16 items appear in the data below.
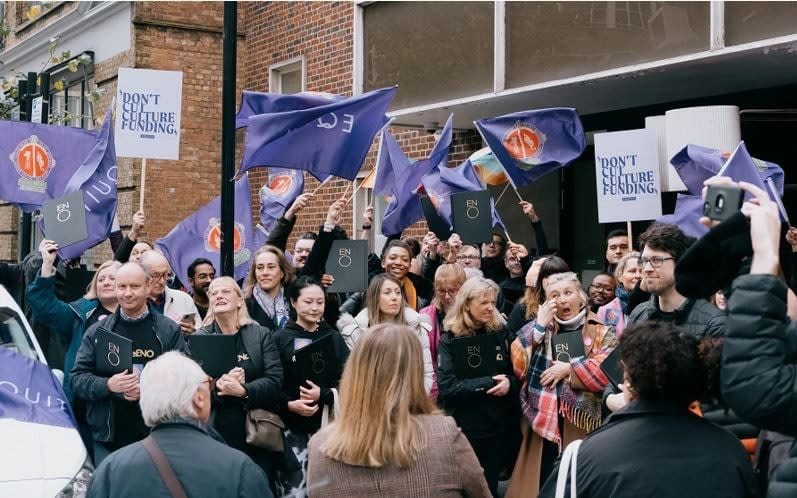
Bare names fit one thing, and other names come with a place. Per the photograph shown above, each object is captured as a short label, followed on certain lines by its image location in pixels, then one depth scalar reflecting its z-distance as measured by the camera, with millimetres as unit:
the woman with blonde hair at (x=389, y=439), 3721
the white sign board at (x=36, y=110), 16047
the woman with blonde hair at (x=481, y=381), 7121
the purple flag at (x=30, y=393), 5703
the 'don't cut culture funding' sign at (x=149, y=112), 10164
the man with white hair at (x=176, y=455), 3906
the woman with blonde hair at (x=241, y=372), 6676
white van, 5168
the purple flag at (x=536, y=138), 9781
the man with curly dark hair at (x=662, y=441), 3320
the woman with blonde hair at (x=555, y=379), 6605
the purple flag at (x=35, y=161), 11000
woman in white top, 7375
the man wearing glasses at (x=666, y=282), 5344
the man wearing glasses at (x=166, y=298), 8062
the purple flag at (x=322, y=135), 9164
